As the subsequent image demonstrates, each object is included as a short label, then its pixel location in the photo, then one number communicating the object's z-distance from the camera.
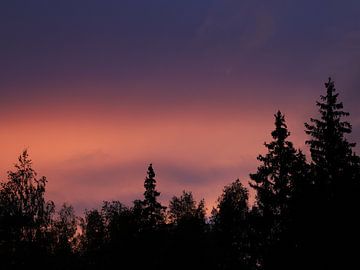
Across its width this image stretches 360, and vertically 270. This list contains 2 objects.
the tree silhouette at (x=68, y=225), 108.63
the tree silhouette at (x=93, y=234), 80.44
